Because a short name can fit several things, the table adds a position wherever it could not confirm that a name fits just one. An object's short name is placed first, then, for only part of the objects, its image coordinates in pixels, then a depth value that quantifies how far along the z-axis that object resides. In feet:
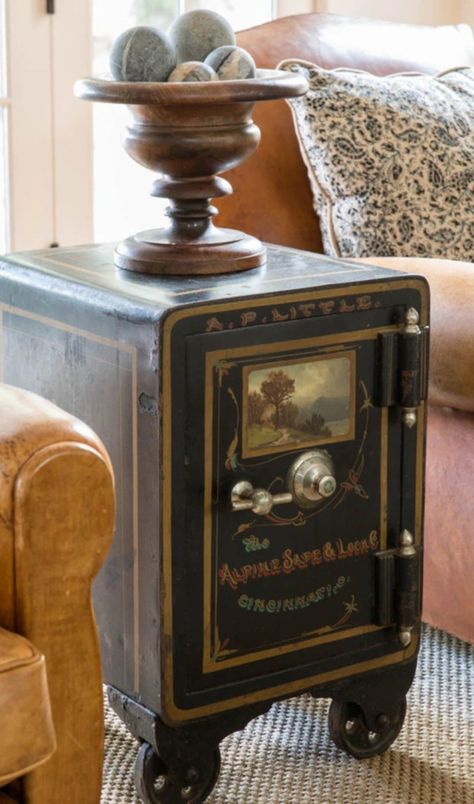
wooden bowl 9.85
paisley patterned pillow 12.10
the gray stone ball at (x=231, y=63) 10.08
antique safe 9.80
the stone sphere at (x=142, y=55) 9.98
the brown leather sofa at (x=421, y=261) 11.00
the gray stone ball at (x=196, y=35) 10.23
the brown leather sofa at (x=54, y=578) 8.89
